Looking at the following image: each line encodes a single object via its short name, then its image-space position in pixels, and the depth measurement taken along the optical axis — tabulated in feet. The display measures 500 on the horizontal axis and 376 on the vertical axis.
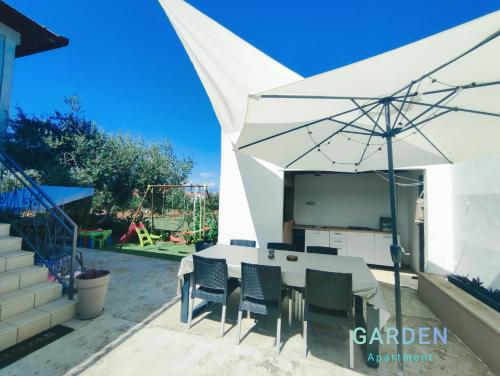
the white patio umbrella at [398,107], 5.00
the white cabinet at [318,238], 21.06
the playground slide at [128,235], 28.12
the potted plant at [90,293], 10.27
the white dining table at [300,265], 7.95
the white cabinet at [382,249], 19.26
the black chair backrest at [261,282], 8.79
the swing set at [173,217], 27.27
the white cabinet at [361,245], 19.79
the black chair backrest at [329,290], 7.92
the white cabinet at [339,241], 20.52
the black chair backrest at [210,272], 9.57
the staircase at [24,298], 8.63
